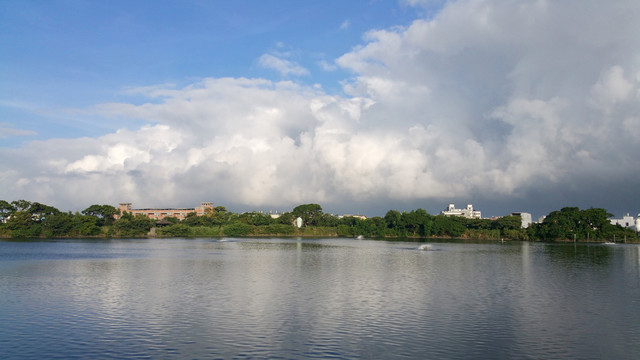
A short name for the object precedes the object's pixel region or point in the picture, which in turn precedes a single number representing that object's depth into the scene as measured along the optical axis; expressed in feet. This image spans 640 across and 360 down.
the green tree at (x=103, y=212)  330.13
